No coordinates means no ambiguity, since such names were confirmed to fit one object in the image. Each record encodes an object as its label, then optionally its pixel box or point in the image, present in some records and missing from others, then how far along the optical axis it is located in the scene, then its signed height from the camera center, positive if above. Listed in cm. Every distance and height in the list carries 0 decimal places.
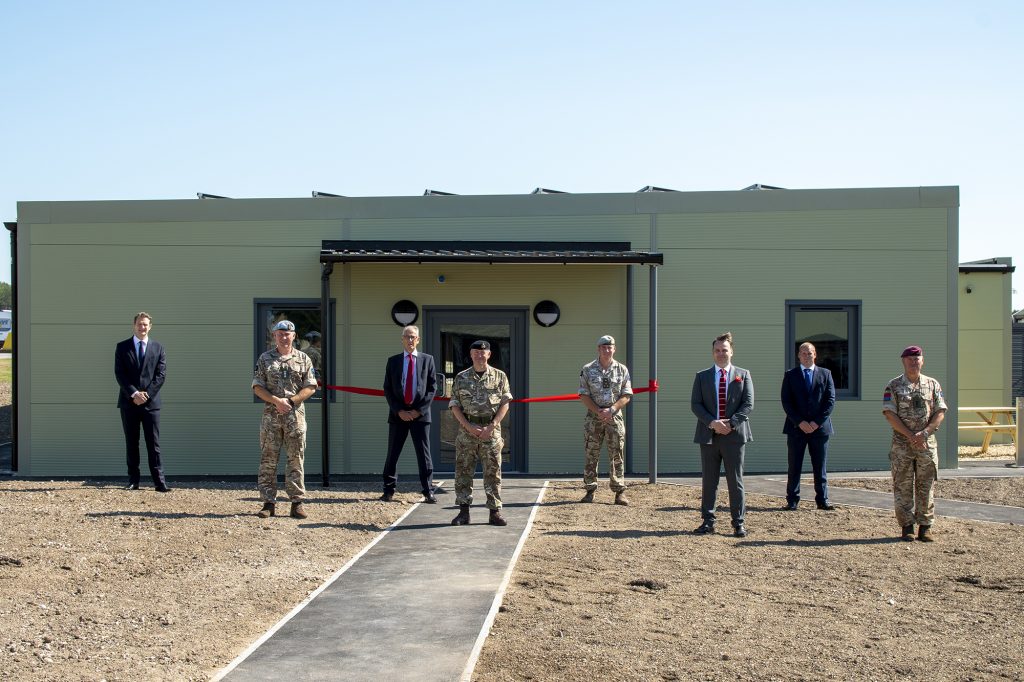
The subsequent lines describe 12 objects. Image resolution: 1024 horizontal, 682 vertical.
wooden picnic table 1662 -136
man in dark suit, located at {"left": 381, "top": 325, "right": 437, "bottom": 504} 1111 -63
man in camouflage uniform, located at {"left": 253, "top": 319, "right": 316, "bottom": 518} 1015 -73
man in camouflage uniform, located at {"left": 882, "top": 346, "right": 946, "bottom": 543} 927 -88
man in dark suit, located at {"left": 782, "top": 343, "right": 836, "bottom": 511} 1084 -78
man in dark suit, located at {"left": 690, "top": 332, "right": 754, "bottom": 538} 940 -75
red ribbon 1298 -67
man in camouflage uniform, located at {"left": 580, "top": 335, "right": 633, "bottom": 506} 1096 -70
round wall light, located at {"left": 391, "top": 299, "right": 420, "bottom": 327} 1421 +37
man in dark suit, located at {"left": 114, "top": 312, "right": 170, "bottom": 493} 1217 -57
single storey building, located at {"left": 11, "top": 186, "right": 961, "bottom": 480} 1430 +49
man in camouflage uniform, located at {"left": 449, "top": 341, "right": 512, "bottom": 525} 978 -79
